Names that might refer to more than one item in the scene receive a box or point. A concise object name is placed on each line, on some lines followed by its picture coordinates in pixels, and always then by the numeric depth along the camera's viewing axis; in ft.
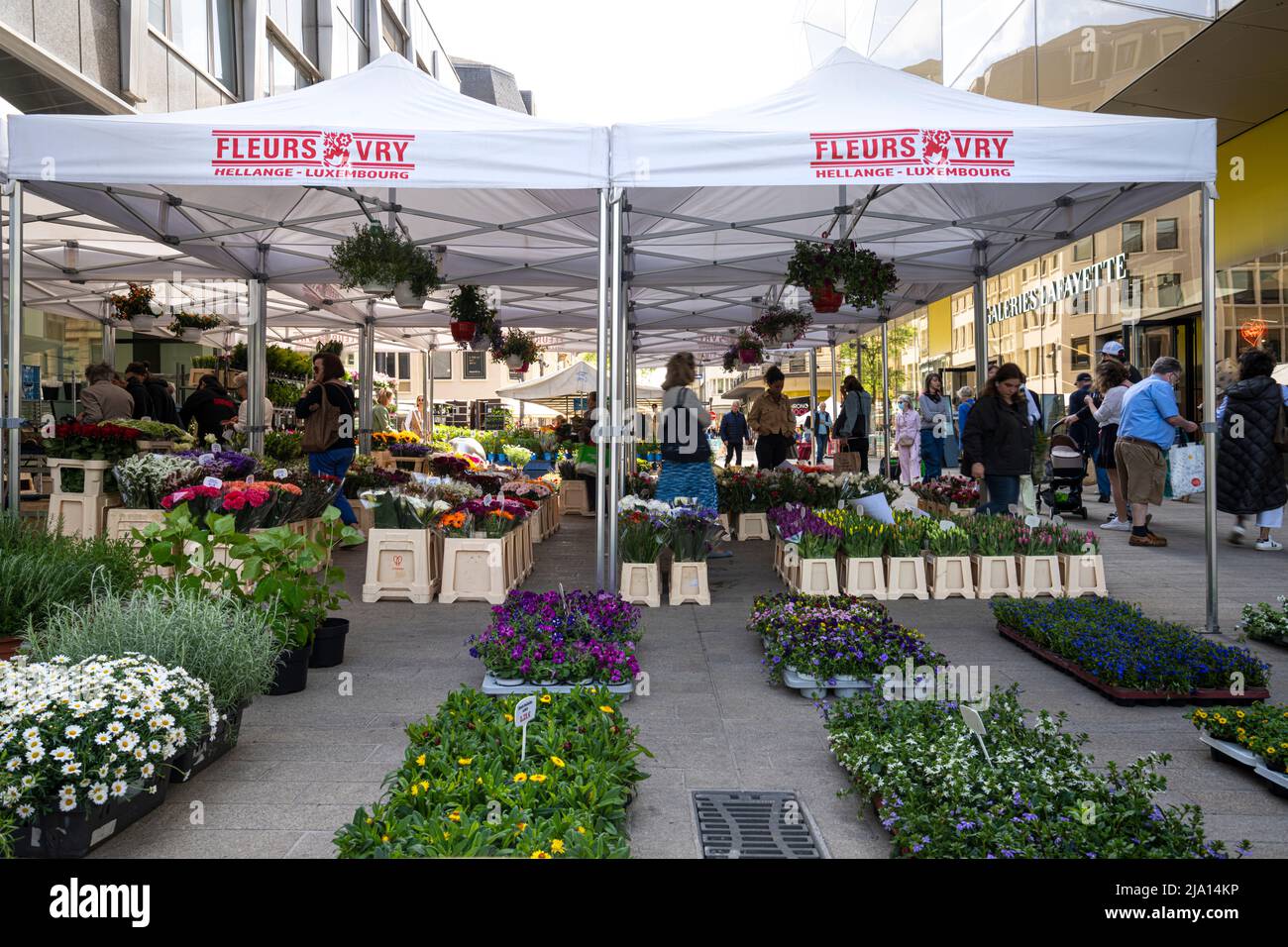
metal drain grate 9.81
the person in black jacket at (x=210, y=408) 38.47
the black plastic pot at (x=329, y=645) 17.12
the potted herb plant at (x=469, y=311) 37.72
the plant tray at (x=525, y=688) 14.75
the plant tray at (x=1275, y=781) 11.15
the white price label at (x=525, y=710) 10.08
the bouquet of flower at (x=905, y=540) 23.22
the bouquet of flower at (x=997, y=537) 23.52
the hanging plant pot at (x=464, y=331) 38.58
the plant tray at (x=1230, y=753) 11.80
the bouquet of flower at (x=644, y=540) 22.99
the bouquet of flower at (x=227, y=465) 23.48
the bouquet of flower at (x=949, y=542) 23.35
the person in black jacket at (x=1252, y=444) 29.58
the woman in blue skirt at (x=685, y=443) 27.27
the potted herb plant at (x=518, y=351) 49.88
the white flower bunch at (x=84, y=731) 9.07
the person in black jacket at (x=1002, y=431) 25.98
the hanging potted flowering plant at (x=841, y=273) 26.27
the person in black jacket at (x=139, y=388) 37.04
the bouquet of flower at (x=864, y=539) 23.03
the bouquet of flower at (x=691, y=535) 23.20
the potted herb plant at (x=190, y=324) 47.28
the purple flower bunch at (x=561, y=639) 14.84
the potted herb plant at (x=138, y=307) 42.60
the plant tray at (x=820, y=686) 15.33
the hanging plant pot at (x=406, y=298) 29.12
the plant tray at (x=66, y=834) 9.27
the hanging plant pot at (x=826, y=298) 27.02
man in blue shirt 29.55
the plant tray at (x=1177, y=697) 14.85
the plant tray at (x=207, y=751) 11.23
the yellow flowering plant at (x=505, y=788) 8.46
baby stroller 38.86
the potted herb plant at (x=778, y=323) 45.03
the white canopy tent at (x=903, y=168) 18.85
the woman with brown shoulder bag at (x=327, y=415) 29.25
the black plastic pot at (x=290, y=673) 15.48
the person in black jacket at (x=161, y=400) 38.29
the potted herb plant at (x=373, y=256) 26.91
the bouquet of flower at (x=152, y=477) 22.58
